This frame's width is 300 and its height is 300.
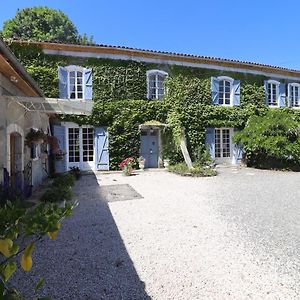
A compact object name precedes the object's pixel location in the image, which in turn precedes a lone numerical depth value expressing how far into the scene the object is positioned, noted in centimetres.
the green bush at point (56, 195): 655
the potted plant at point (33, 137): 790
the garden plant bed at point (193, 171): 1189
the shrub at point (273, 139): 1362
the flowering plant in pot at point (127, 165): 1231
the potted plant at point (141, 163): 1431
